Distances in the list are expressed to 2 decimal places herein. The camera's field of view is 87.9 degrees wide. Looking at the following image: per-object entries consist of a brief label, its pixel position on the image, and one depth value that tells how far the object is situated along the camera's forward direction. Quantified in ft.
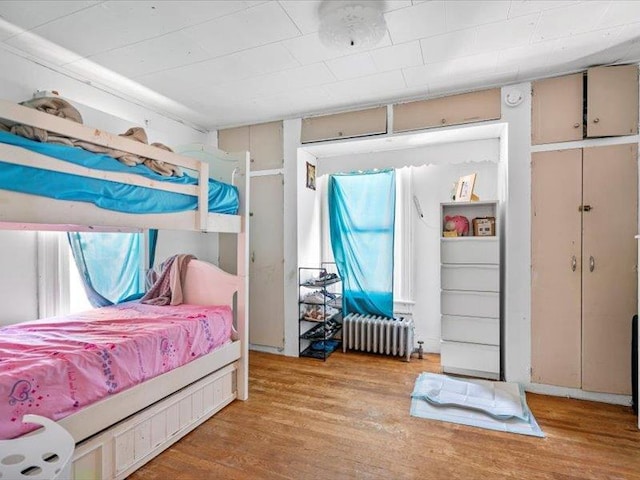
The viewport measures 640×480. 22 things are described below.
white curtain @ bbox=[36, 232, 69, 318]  7.99
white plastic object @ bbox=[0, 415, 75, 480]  3.59
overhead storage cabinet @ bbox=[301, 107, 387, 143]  10.86
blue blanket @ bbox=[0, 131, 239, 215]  4.41
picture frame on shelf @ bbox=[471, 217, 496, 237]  9.99
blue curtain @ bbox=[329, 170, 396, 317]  12.34
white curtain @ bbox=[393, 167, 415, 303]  12.33
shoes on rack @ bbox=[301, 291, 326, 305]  11.88
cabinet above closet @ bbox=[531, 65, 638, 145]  8.29
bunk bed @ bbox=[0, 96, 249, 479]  4.65
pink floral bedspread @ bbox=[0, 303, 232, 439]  4.49
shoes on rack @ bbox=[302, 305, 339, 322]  12.15
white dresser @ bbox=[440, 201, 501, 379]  9.75
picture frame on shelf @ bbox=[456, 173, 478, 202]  10.39
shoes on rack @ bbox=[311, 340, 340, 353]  12.24
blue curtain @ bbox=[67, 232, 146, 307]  8.64
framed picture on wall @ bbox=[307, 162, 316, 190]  12.83
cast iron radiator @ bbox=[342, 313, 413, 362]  11.43
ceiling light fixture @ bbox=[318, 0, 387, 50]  5.83
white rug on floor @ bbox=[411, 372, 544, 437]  7.47
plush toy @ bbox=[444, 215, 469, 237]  10.37
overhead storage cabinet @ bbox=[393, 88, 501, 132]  9.63
